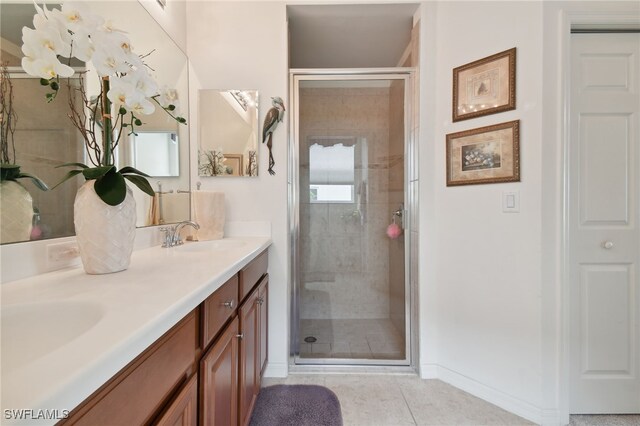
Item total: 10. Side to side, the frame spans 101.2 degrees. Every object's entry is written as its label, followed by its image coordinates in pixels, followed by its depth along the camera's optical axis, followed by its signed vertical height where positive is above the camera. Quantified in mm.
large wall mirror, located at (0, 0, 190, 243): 821 +310
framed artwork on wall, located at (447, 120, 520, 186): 1493 +327
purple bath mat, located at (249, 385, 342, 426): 1415 -1144
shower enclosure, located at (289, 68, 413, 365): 1994 -70
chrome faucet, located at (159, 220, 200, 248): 1440 -140
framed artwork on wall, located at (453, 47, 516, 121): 1503 +744
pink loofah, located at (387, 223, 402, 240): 2146 -186
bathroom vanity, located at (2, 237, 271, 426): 357 -245
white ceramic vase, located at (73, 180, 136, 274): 841 -74
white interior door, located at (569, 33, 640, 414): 1444 -42
